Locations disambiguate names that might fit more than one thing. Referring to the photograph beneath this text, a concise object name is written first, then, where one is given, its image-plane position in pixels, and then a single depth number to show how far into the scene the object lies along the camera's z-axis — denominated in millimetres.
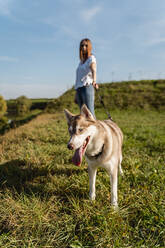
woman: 4043
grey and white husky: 2299
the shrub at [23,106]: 39781
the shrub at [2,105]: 55141
